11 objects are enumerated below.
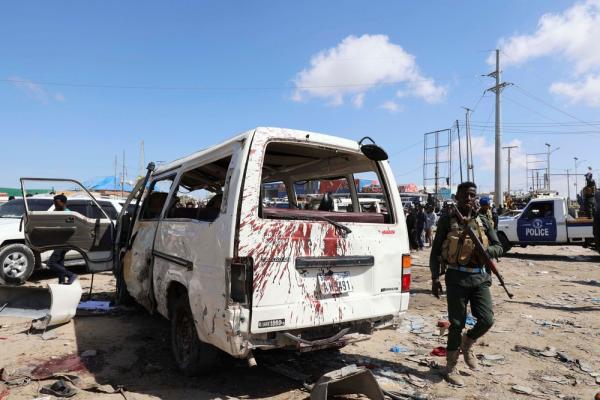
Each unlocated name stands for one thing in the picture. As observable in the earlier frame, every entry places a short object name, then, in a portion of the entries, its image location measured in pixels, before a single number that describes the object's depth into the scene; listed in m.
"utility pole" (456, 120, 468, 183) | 39.31
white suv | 8.15
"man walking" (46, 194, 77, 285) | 6.78
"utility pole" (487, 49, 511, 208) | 27.28
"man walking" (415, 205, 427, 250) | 16.23
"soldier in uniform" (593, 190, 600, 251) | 7.64
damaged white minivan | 3.11
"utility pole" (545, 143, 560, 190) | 73.96
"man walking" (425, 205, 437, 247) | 18.00
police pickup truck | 13.94
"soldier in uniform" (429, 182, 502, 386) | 3.98
